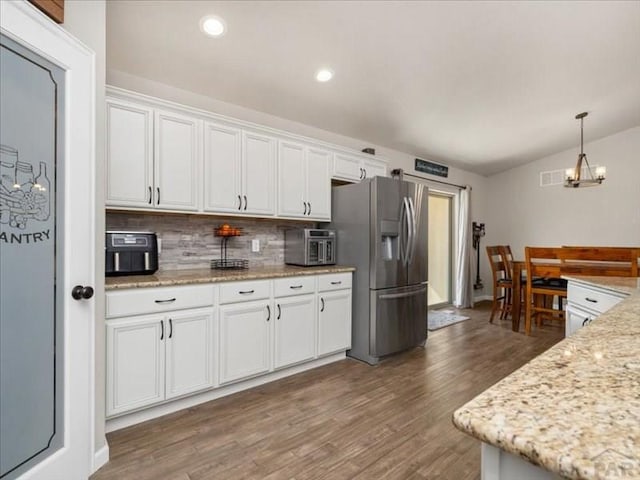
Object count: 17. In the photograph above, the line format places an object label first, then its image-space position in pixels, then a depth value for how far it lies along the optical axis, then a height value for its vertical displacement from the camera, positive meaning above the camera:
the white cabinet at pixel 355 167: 3.62 +0.85
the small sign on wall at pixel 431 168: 5.26 +1.21
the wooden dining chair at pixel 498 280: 4.82 -0.58
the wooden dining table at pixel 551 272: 3.29 -0.33
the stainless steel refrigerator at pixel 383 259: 3.25 -0.18
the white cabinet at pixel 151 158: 2.27 +0.60
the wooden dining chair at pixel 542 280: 4.04 -0.53
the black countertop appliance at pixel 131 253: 2.28 -0.09
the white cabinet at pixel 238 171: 2.71 +0.60
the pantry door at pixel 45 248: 1.32 -0.03
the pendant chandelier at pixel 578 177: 4.15 +0.82
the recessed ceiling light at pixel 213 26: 2.21 +1.46
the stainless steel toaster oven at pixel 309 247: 3.28 -0.06
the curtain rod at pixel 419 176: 4.70 +1.01
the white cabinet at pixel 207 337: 2.06 -0.72
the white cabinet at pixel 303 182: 3.17 +0.60
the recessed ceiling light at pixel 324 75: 2.84 +1.45
